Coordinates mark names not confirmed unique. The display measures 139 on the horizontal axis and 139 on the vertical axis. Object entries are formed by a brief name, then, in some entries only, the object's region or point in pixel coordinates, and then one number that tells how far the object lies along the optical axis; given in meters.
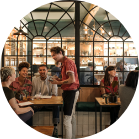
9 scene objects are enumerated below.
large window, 3.48
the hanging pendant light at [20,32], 3.05
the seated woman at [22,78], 2.77
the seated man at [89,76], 3.55
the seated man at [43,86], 2.79
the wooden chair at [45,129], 2.47
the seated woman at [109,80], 2.74
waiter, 2.07
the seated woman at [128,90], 2.05
